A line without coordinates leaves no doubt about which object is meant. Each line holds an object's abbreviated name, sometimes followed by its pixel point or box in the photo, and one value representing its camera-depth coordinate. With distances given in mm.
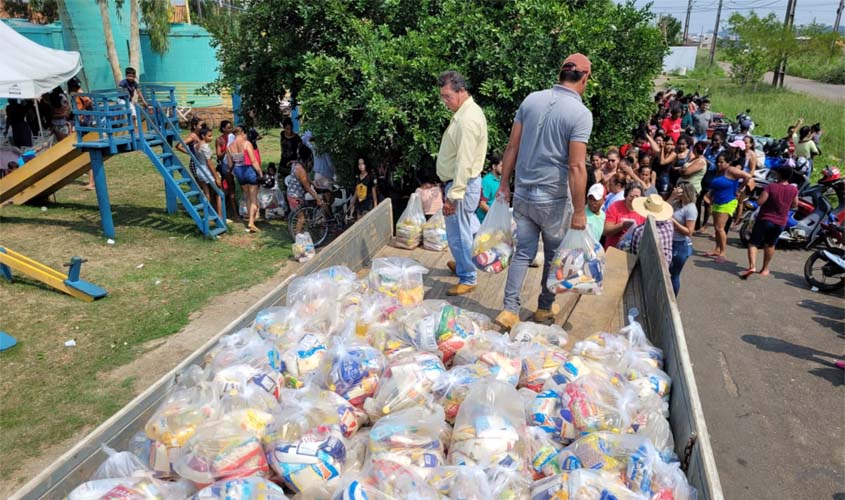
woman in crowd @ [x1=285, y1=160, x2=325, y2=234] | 8625
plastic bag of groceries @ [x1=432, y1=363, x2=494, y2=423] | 2652
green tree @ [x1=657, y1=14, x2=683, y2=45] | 56500
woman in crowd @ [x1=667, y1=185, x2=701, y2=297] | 6223
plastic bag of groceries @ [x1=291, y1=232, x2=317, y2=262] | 8234
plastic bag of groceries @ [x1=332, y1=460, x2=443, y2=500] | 2055
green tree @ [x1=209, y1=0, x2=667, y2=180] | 7441
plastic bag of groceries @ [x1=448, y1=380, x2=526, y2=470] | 2316
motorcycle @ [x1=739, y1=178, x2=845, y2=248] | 9258
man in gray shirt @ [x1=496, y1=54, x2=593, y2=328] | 3492
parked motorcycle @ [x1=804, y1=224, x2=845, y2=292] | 7520
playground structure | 8617
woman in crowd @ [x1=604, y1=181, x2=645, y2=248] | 5758
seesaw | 6862
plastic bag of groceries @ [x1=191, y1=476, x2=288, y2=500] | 2061
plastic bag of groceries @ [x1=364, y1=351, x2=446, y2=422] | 2633
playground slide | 9695
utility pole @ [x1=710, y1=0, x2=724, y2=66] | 47112
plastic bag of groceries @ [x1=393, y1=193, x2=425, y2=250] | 5438
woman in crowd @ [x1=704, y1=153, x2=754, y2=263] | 8328
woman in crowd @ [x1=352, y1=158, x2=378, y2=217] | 8180
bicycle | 8852
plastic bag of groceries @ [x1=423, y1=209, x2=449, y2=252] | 5398
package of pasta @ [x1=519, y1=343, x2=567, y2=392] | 2947
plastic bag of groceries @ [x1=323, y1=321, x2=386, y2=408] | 2797
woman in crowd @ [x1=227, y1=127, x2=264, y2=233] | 8906
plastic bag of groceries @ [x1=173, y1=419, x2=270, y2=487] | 2182
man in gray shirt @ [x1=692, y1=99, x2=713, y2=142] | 13711
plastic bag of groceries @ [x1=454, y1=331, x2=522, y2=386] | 2889
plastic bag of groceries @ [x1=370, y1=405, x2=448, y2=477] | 2289
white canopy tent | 9258
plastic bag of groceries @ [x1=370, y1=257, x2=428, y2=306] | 3961
